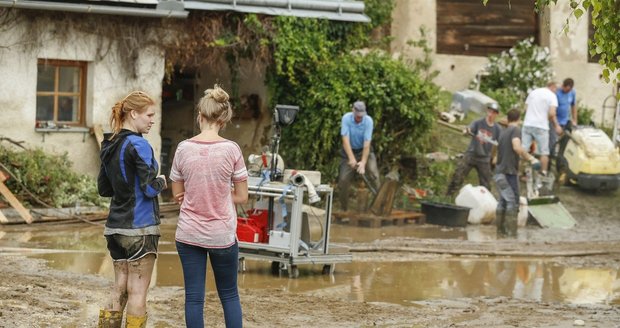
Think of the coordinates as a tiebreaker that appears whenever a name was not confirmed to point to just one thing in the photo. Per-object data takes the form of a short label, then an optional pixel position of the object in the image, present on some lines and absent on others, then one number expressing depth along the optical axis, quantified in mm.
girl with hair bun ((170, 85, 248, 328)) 7426
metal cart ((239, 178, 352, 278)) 11781
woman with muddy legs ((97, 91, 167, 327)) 7555
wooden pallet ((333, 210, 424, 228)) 17234
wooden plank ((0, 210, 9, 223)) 15250
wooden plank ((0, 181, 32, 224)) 15406
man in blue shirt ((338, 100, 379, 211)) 17500
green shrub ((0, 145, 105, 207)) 16078
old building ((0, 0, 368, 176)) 16891
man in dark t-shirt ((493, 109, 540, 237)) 16828
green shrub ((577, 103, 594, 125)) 23828
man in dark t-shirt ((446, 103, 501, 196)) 19156
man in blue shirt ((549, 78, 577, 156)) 20578
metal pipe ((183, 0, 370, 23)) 18406
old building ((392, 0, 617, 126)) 25391
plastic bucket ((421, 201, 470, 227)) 17719
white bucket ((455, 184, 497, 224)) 18094
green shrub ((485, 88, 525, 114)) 24016
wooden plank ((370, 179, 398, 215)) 17469
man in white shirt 19516
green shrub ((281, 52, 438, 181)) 18859
